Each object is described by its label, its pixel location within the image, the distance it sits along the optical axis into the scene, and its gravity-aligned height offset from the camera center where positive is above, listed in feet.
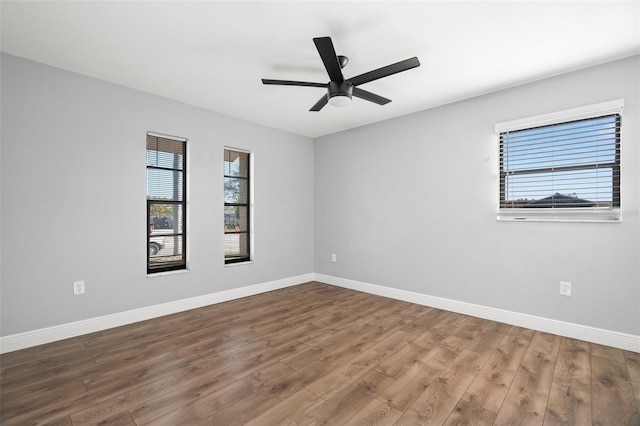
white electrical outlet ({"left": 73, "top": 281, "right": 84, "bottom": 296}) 9.50 -2.60
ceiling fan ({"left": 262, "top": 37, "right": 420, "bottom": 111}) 6.75 +3.65
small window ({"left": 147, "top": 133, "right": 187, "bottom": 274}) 11.49 +0.28
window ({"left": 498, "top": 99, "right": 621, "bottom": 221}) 8.82 +1.37
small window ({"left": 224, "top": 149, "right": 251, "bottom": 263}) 14.02 +0.15
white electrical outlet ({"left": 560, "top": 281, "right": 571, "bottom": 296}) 9.34 -2.56
